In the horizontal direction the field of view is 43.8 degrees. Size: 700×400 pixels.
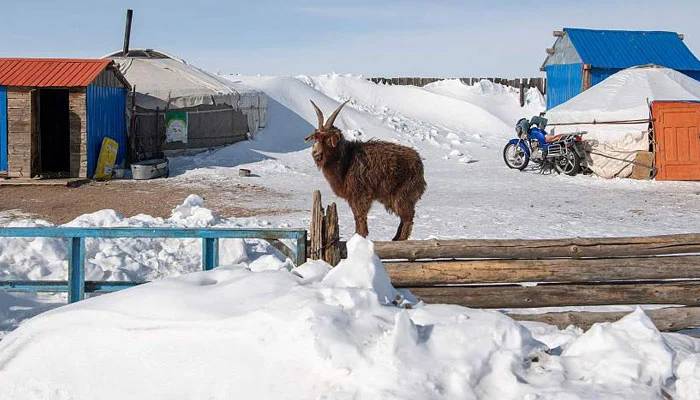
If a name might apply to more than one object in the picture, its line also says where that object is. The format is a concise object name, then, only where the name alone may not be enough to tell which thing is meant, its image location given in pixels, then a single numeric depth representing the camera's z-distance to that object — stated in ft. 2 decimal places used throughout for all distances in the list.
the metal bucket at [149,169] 58.59
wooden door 58.70
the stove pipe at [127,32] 78.27
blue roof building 87.45
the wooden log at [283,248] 18.43
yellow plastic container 58.80
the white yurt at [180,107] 67.67
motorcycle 60.90
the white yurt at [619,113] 60.03
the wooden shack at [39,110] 56.80
